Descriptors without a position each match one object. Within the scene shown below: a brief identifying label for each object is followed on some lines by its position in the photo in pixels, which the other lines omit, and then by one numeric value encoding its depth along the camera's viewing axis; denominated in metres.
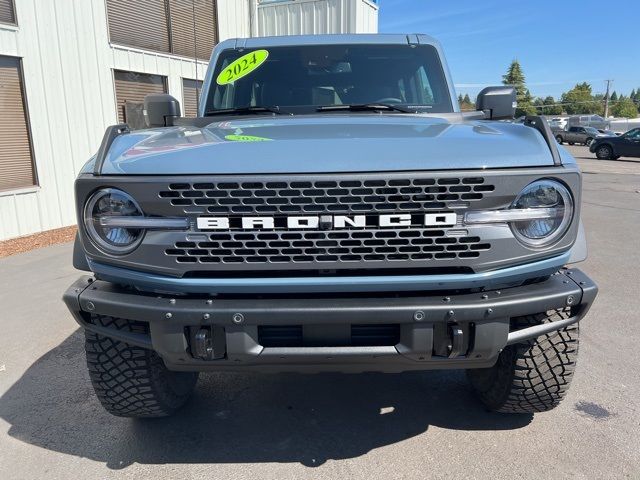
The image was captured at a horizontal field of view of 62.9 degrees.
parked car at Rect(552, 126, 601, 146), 33.73
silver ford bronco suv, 1.99
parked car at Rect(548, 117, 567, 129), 41.87
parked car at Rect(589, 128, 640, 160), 23.75
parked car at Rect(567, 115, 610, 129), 41.09
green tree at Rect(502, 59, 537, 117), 80.38
